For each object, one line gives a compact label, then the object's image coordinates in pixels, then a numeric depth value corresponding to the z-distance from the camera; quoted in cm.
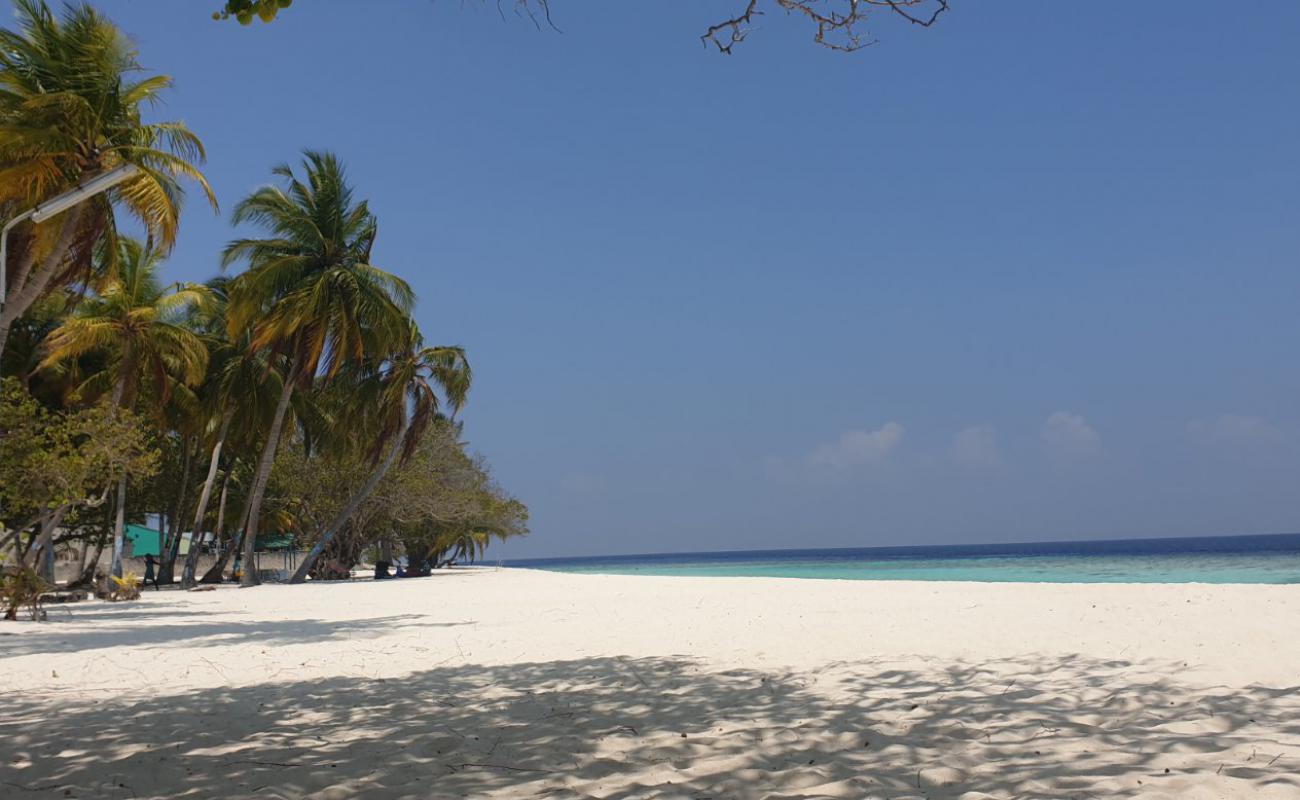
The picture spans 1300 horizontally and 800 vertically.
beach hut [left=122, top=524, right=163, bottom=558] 3988
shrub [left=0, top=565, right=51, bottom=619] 1184
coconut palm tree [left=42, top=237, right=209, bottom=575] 1905
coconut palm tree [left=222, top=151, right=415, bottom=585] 2377
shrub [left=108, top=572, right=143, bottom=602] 1786
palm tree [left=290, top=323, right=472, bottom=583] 2844
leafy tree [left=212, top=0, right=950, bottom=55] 387
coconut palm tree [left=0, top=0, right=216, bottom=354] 1189
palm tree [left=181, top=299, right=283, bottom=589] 2586
